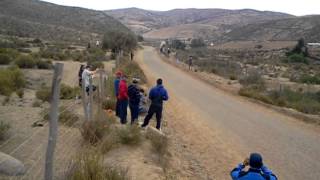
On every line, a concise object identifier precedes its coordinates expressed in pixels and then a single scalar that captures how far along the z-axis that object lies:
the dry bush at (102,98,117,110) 10.98
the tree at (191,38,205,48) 67.75
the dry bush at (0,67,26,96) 13.68
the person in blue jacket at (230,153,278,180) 4.11
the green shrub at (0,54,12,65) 22.74
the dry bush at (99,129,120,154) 6.85
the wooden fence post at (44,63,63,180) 4.06
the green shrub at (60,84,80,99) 13.39
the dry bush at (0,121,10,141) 7.56
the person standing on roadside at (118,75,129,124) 9.02
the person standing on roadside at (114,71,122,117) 9.60
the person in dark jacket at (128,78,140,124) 9.08
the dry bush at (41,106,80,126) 8.28
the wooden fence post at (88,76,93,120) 7.54
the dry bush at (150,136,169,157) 7.51
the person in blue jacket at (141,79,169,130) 8.81
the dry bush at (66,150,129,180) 4.72
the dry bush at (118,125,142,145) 7.60
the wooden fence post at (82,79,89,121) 6.99
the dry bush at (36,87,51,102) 12.80
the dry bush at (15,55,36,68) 22.31
